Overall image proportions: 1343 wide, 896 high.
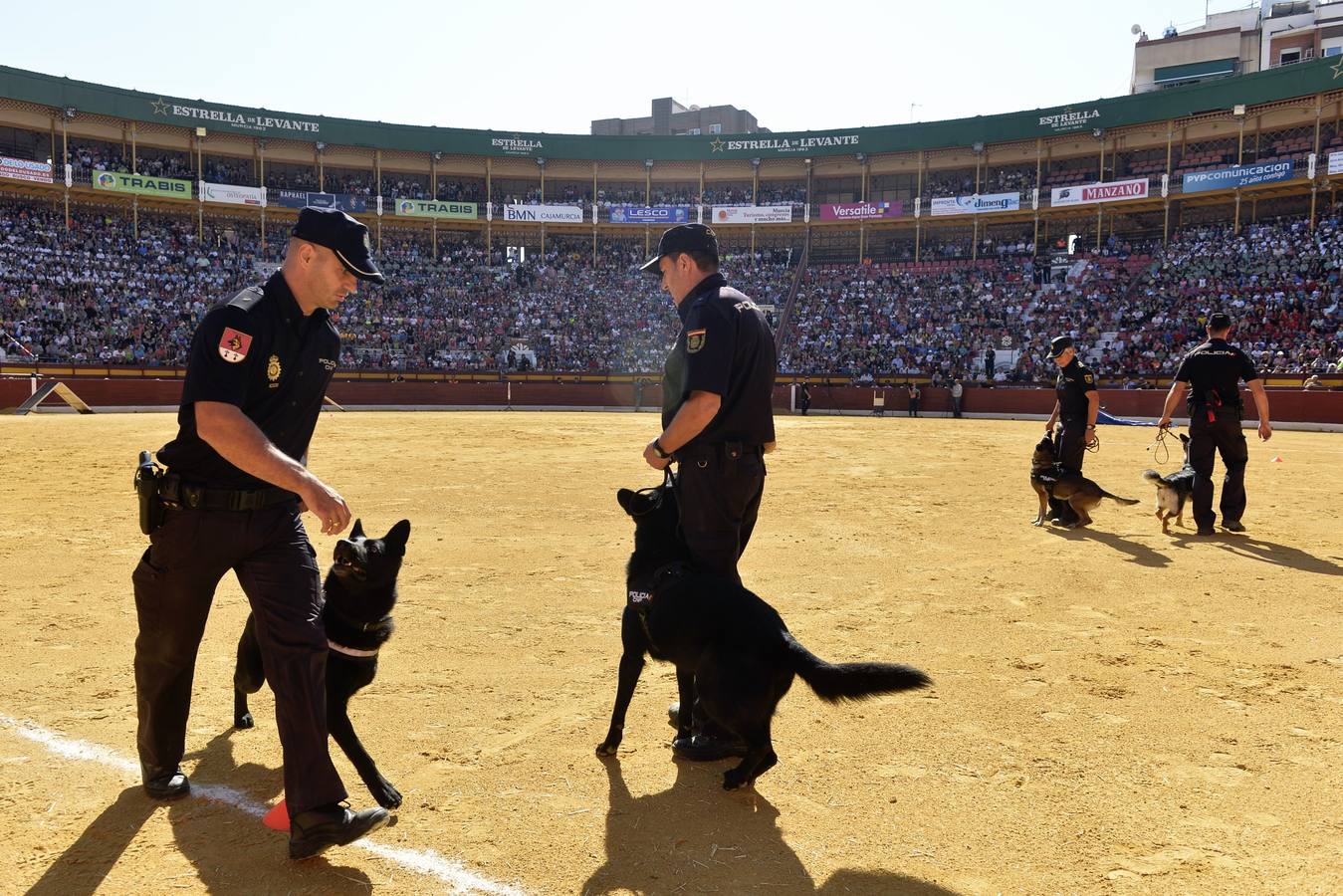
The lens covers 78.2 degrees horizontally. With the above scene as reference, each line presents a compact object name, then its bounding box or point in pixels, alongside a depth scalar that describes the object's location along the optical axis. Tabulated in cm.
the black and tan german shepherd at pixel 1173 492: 808
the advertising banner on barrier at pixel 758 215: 4156
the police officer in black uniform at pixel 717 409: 320
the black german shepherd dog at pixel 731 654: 282
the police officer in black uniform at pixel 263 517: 249
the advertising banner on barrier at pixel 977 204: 3781
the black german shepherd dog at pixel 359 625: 272
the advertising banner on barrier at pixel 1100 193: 3509
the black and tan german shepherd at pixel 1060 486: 826
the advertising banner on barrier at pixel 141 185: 3481
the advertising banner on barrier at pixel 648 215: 4194
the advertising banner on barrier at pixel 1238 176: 3203
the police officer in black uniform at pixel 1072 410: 849
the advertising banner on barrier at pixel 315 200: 3831
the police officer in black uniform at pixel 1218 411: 777
